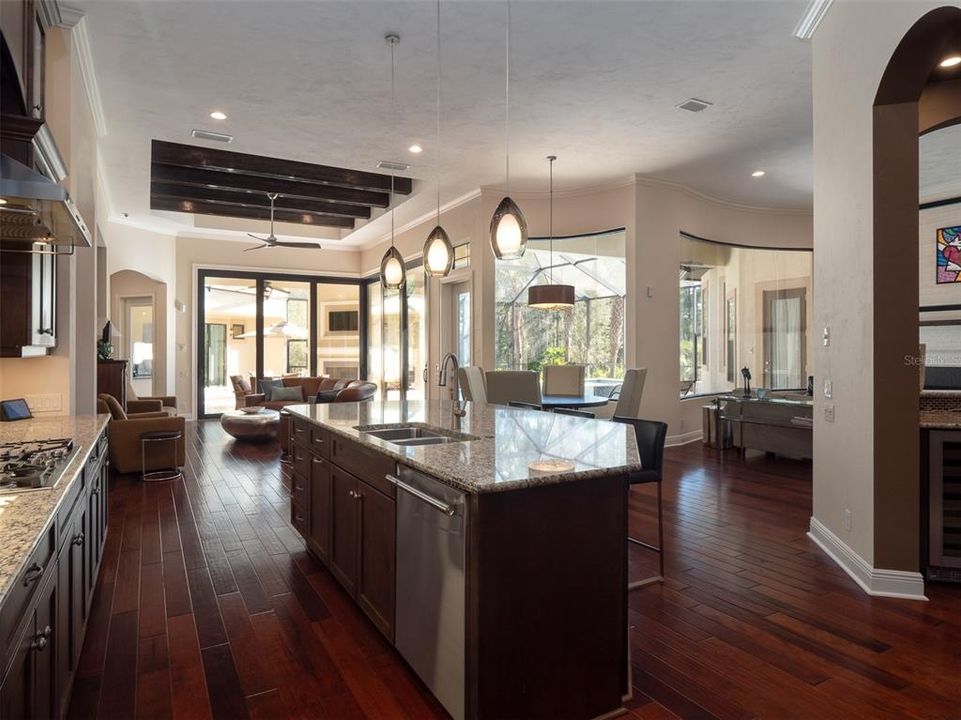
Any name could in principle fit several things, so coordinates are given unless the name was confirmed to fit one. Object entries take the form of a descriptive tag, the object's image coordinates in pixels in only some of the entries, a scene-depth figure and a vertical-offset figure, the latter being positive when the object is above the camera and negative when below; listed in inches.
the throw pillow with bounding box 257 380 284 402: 361.7 -17.8
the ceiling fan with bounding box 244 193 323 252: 304.0 +63.2
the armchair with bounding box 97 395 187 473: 221.6 -30.0
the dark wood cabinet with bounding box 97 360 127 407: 245.0 -8.0
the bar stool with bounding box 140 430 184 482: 222.1 -32.9
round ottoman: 297.1 -35.2
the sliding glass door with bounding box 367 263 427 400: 360.5 +14.1
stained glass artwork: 225.1 +42.0
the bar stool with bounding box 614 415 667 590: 124.6 -22.1
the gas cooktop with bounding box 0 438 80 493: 71.9 -15.2
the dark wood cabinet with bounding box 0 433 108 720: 48.6 -28.2
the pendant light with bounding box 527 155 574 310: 255.4 +28.3
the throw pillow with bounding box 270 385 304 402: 360.5 -22.3
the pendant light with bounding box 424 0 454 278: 141.7 +27.1
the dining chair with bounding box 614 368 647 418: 206.5 -12.4
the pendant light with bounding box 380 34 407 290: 163.5 +26.1
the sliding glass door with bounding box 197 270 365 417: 409.7 +22.1
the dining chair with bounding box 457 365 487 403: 240.2 -10.9
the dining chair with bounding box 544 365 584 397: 277.4 -10.8
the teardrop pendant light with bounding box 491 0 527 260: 123.1 +28.3
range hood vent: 75.6 +22.4
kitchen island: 70.4 -28.8
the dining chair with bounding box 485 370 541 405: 254.2 -13.0
